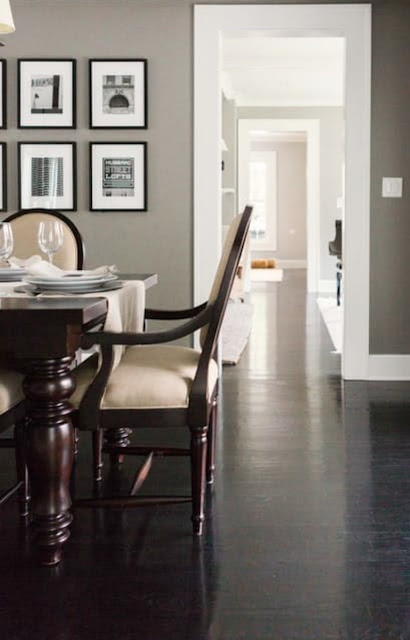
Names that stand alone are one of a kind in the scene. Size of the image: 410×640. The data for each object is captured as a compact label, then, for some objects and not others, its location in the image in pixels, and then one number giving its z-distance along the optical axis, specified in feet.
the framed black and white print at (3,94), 16.84
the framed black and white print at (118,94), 16.74
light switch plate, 16.97
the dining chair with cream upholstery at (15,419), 7.88
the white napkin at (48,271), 9.27
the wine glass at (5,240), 9.48
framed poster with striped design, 16.97
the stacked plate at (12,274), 9.89
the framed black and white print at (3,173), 17.03
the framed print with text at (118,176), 16.92
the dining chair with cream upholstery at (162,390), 8.21
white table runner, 8.41
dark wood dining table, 7.07
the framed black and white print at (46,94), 16.79
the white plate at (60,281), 8.49
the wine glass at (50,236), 9.41
